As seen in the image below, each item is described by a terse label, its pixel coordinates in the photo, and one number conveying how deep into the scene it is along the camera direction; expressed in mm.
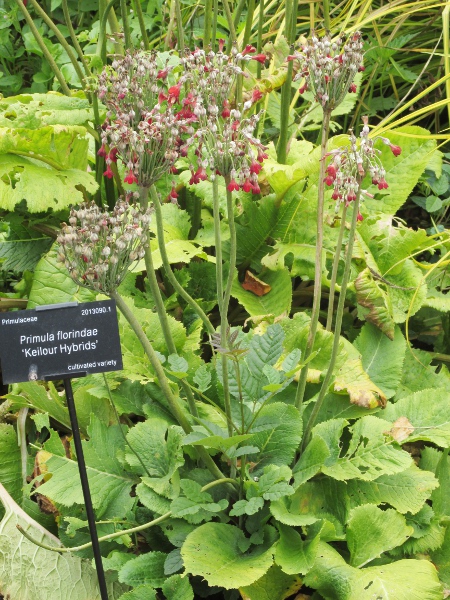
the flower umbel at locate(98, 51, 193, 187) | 1396
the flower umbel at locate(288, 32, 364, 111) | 1494
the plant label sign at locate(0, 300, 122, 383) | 1417
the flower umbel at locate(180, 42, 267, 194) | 1421
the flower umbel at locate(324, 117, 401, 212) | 1453
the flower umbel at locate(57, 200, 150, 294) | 1346
